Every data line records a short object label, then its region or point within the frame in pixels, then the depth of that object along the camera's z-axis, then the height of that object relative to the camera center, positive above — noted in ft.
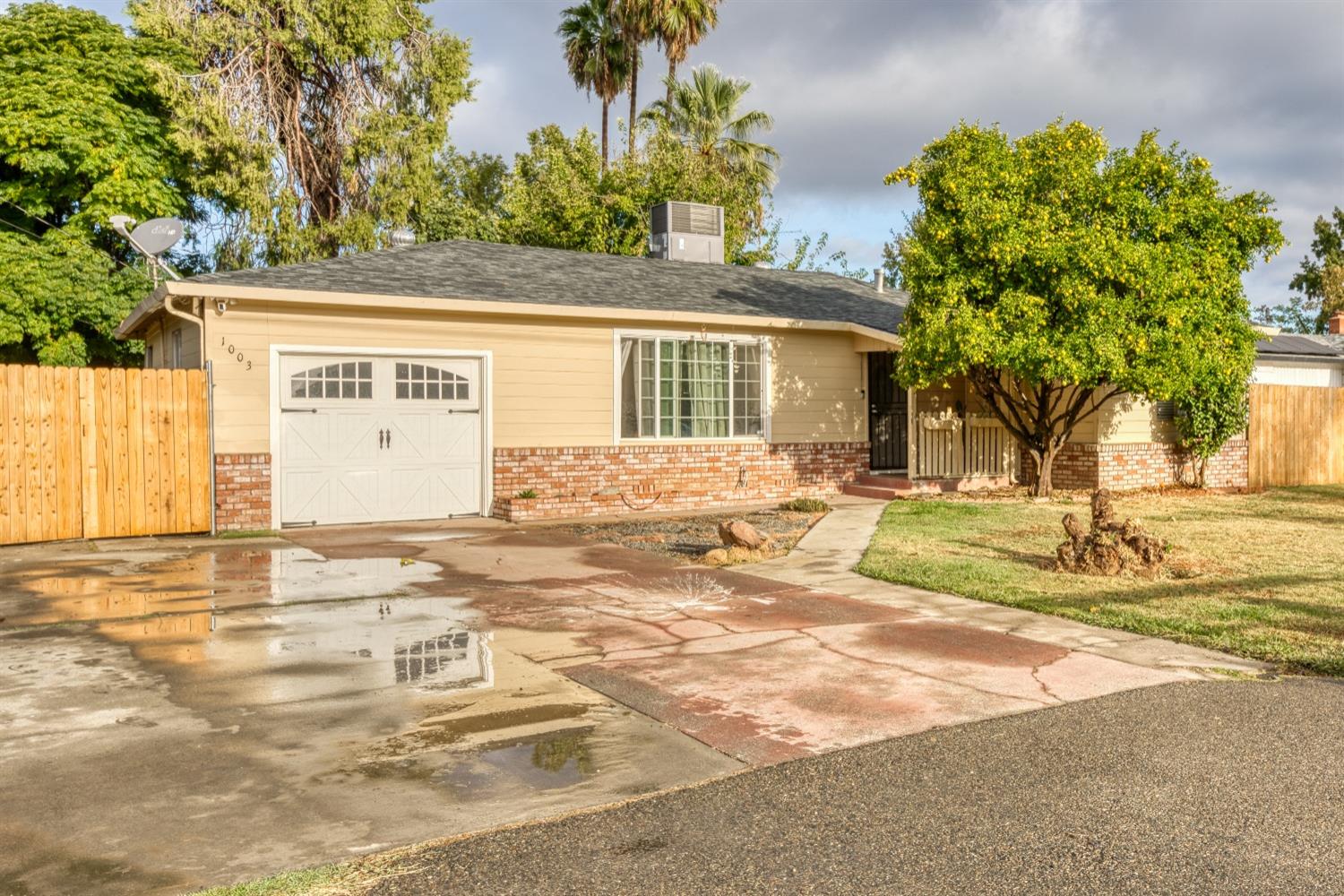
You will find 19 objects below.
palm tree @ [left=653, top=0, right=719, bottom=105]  106.01 +42.00
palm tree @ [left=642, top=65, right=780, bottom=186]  109.40 +33.05
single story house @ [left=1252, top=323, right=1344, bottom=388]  67.62 +4.65
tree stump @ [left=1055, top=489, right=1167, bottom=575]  29.84 -3.21
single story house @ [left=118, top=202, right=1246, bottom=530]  42.47 +2.05
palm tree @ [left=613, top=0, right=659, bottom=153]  106.52 +41.84
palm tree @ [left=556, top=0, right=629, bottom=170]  108.88 +40.74
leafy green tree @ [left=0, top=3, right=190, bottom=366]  76.33 +20.11
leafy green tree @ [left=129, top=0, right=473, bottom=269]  81.71 +26.50
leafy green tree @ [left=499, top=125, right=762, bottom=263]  96.12 +22.54
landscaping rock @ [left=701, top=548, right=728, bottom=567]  33.22 -3.74
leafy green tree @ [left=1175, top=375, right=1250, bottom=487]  57.62 +0.93
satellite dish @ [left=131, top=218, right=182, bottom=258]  53.31 +10.50
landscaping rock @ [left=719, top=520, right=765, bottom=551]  34.32 -3.18
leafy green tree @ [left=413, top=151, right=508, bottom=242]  96.73 +27.77
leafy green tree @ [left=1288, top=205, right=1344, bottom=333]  150.41 +24.74
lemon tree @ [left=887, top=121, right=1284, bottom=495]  45.88 +7.73
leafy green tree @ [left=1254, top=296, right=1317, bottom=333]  155.33 +17.24
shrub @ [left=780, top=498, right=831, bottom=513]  48.34 -3.13
